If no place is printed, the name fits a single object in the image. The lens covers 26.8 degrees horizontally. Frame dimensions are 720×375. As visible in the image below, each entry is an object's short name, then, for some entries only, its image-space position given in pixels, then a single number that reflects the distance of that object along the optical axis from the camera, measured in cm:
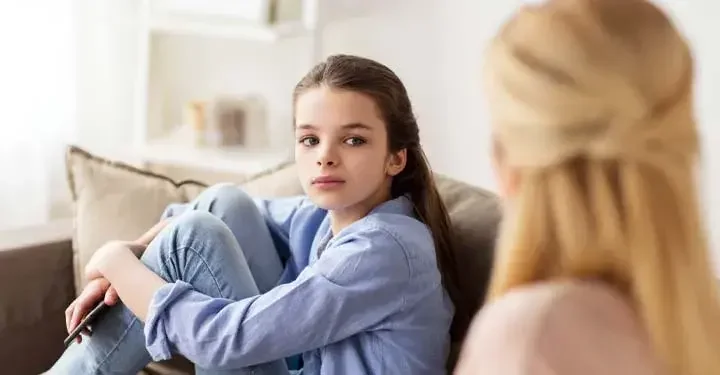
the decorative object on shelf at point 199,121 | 250
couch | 209
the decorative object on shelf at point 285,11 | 236
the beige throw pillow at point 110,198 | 211
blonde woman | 134
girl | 173
